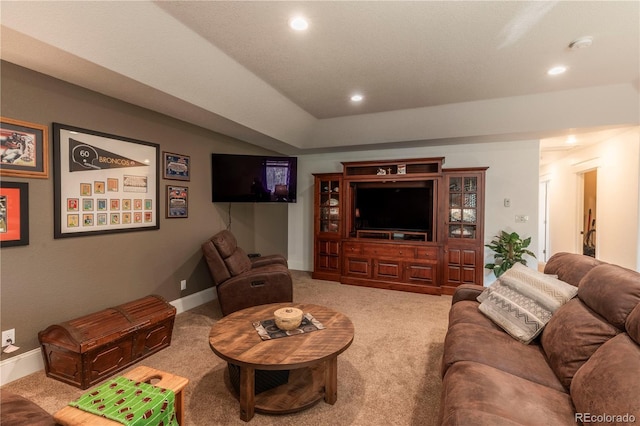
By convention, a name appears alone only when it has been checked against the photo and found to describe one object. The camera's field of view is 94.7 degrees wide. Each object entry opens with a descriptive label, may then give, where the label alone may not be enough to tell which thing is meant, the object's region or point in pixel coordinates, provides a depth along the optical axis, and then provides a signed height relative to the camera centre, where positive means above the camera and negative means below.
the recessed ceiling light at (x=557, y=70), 2.89 +1.38
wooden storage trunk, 2.10 -1.05
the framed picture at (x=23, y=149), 2.10 +0.42
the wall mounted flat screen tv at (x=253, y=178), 4.02 +0.39
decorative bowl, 1.99 -0.77
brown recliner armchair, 3.19 -0.83
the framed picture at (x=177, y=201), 3.43 +0.06
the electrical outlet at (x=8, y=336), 2.13 -0.96
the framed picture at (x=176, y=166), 3.38 +0.47
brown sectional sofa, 1.16 -0.81
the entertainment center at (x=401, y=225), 4.41 -0.30
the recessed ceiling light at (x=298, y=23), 2.20 +1.40
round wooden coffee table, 1.68 -0.86
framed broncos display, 2.45 +0.22
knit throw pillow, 1.88 -0.65
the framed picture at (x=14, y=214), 2.10 -0.06
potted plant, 4.19 -0.61
